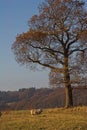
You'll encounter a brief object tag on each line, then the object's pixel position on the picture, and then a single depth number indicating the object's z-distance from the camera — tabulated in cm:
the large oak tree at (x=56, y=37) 4100
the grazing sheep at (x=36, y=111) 3040
